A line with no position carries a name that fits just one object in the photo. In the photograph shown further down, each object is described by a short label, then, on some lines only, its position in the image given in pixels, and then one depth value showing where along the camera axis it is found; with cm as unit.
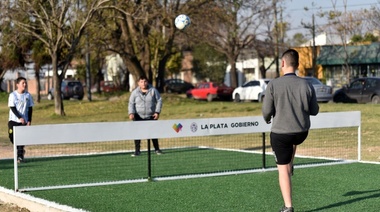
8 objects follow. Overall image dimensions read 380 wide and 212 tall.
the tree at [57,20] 3198
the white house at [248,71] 7580
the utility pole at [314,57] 6052
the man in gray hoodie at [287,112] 885
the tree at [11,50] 3378
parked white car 4497
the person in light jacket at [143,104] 1686
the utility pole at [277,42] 5801
